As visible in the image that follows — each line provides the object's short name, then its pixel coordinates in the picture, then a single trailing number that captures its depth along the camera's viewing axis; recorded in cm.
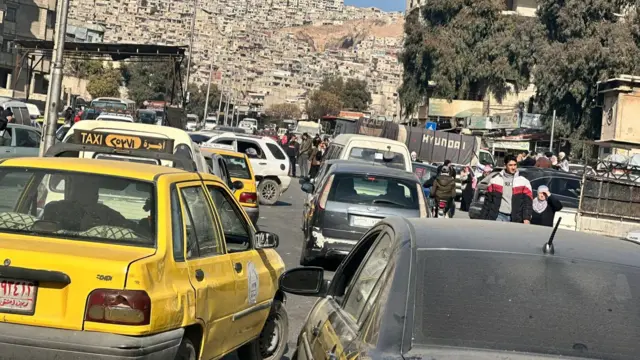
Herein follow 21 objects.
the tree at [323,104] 12644
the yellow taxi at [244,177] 1805
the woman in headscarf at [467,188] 2702
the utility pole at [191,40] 5197
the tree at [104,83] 9144
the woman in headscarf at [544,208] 1414
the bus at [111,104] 4909
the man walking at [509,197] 1338
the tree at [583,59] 4678
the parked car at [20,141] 2148
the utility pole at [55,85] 1770
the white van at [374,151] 1936
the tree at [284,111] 14675
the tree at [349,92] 13250
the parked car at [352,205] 1255
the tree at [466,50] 6044
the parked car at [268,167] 2456
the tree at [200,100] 12094
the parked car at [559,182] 2162
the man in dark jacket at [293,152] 3966
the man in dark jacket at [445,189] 2119
